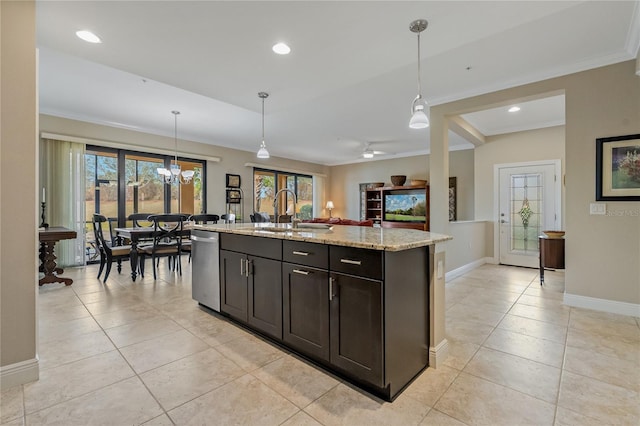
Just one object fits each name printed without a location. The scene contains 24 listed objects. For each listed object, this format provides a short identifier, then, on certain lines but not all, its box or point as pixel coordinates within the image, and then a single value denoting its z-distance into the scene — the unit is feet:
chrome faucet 9.13
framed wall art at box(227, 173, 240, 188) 23.98
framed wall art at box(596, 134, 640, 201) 9.39
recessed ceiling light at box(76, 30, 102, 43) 7.82
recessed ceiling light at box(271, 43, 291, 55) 8.57
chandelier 16.93
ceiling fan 22.07
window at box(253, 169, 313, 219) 26.91
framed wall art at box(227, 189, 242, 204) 24.03
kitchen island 5.23
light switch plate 9.83
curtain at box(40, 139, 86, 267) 15.56
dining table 13.47
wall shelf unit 25.17
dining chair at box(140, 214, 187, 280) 13.78
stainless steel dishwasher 9.21
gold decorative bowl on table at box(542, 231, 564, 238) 13.05
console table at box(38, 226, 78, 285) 12.29
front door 16.80
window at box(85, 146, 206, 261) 17.58
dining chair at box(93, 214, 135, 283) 13.58
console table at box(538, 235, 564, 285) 12.65
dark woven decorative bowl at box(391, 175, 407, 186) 26.32
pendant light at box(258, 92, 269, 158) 14.01
